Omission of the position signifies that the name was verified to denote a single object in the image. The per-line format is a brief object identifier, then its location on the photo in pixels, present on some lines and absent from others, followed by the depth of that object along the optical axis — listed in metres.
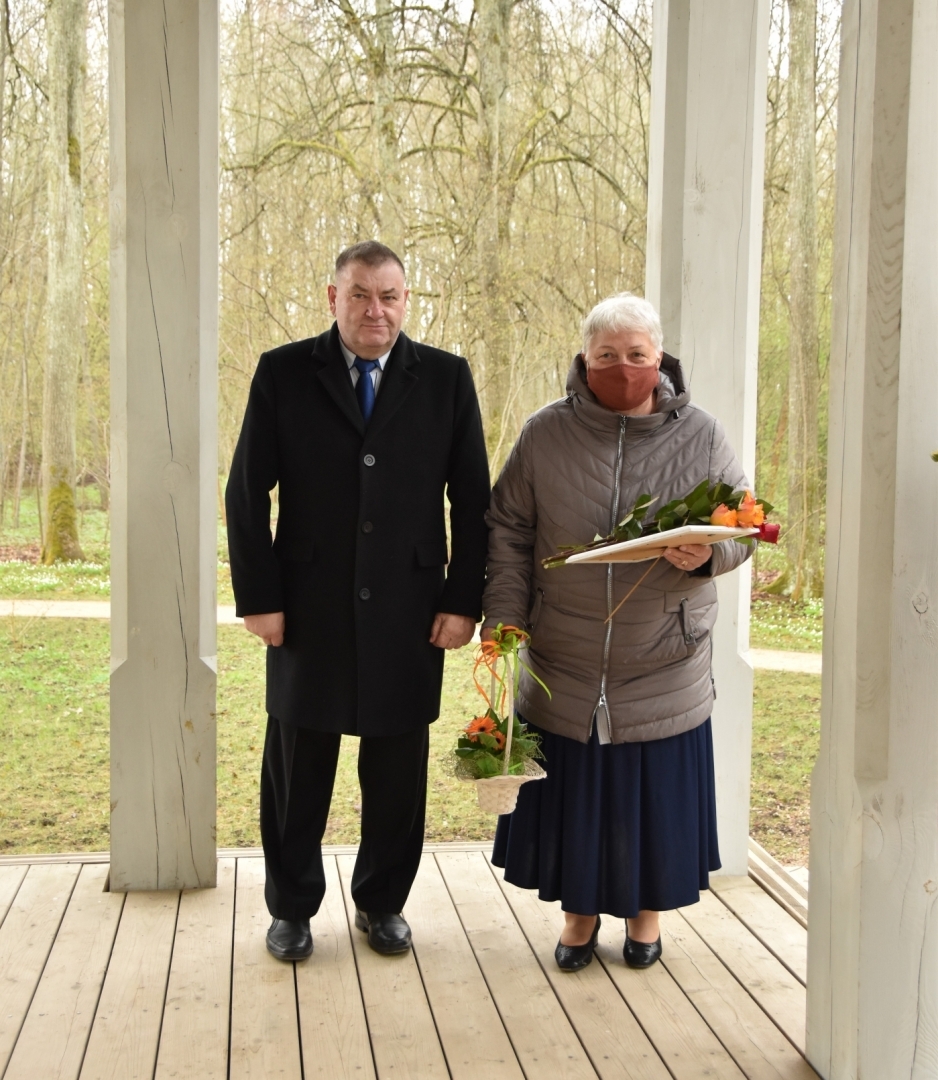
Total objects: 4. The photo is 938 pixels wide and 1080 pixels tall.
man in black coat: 2.94
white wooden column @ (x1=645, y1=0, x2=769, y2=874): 3.46
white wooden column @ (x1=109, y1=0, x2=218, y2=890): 3.30
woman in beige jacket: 2.80
